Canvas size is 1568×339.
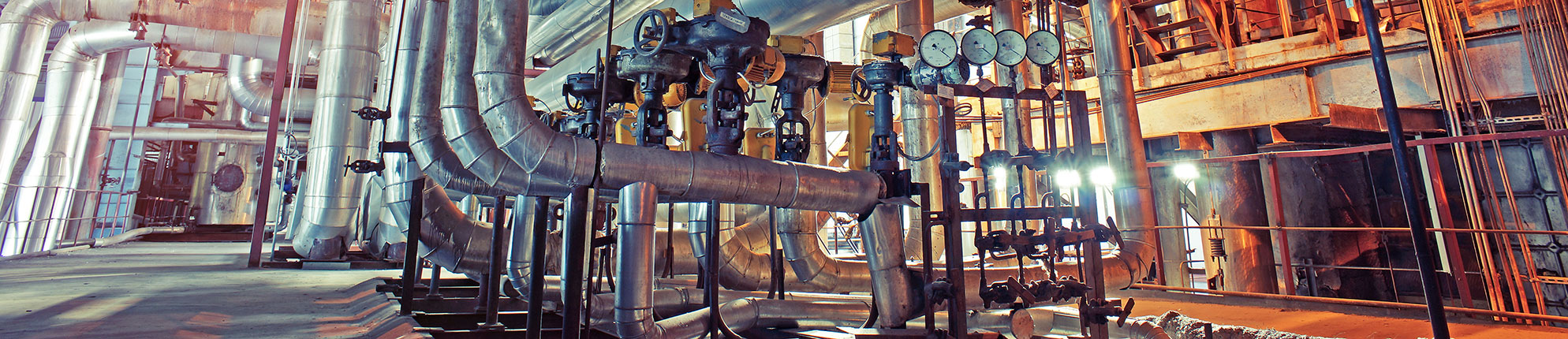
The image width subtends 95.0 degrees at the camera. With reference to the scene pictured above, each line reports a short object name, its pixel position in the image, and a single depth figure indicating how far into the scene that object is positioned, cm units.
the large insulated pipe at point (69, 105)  1204
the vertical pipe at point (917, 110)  869
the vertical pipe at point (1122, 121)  668
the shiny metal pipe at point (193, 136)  1850
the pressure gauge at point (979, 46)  489
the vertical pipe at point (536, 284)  395
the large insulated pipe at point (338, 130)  928
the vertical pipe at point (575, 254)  371
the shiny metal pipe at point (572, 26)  785
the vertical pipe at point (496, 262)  468
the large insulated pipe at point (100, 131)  1367
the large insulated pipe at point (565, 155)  367
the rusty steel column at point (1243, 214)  887
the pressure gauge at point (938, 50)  478
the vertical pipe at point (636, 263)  384
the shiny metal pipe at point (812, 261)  613
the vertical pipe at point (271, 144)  913
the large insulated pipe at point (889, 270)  470
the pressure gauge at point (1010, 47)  499
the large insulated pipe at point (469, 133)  377
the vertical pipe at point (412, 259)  503
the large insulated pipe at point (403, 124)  536
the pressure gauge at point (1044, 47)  514
